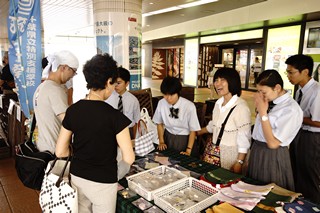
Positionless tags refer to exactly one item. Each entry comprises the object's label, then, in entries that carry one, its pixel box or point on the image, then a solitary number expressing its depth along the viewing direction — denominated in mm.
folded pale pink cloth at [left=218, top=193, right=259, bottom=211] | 1308
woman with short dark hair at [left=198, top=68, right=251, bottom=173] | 1988
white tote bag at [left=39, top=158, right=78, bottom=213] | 1270
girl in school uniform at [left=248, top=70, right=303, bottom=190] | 1733
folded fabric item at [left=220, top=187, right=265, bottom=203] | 1373
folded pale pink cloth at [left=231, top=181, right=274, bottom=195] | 1448
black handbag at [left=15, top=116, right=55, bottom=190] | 1670
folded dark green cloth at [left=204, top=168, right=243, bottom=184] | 1603
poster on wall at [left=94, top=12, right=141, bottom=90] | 3885
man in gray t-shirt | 1724
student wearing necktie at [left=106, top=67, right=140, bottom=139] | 2535
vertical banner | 2892
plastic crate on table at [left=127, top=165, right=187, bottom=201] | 1432
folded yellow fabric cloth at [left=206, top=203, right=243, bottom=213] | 1250
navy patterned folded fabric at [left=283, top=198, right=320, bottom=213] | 1250
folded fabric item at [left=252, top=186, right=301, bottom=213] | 1308
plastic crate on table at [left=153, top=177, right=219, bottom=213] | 1285
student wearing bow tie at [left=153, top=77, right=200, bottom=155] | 2303
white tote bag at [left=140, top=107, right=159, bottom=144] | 2523
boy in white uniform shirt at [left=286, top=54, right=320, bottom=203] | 2426
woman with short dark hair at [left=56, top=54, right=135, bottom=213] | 1223
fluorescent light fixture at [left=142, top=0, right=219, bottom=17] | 6823
